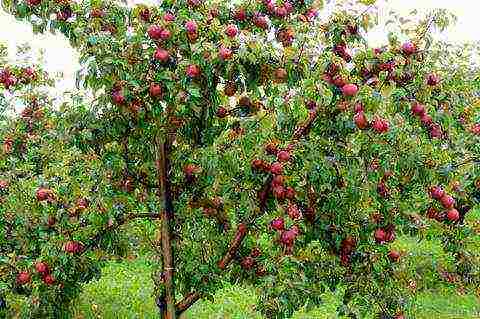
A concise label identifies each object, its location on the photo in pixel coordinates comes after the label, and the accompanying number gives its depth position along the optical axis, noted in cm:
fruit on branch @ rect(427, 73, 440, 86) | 379
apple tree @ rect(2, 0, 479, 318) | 353
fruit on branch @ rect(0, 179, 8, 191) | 560
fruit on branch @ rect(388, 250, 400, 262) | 421
